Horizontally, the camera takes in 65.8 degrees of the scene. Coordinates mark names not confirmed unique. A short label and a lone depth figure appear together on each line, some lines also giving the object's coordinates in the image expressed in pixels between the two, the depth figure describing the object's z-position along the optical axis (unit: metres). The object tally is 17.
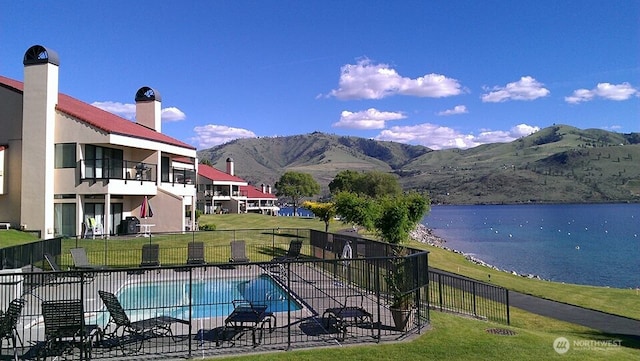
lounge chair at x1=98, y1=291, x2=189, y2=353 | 9.39
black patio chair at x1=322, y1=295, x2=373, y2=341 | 10.30
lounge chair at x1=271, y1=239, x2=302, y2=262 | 21.89
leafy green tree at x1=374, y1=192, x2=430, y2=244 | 28.52
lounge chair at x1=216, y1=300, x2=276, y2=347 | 9.78
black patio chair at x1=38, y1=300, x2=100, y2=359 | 8.55
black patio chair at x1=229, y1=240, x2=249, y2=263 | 21.24
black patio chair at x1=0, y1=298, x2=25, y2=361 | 8.60
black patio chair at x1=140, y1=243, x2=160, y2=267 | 20.08
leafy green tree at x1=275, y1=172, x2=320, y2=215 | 112.19
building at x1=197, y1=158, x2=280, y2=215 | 68.94
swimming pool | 13.44
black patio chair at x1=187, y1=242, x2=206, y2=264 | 20.67
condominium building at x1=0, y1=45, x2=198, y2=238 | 27.00
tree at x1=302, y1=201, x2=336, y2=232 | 40.18
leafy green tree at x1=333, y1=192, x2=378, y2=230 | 32.78
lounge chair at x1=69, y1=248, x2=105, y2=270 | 17.73
